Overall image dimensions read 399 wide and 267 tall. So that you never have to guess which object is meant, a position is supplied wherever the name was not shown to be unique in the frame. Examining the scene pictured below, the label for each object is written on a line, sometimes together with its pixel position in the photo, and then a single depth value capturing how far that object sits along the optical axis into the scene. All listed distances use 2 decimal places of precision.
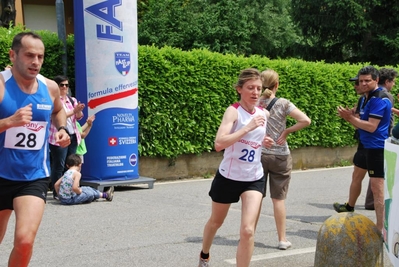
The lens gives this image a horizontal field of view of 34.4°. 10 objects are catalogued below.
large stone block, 5.43
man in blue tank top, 4.78
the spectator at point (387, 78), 9.01
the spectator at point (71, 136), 10.27
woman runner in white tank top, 5.64
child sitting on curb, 9.62
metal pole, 11.48
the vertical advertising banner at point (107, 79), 10.77
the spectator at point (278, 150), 7.17
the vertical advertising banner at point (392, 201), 4.11
